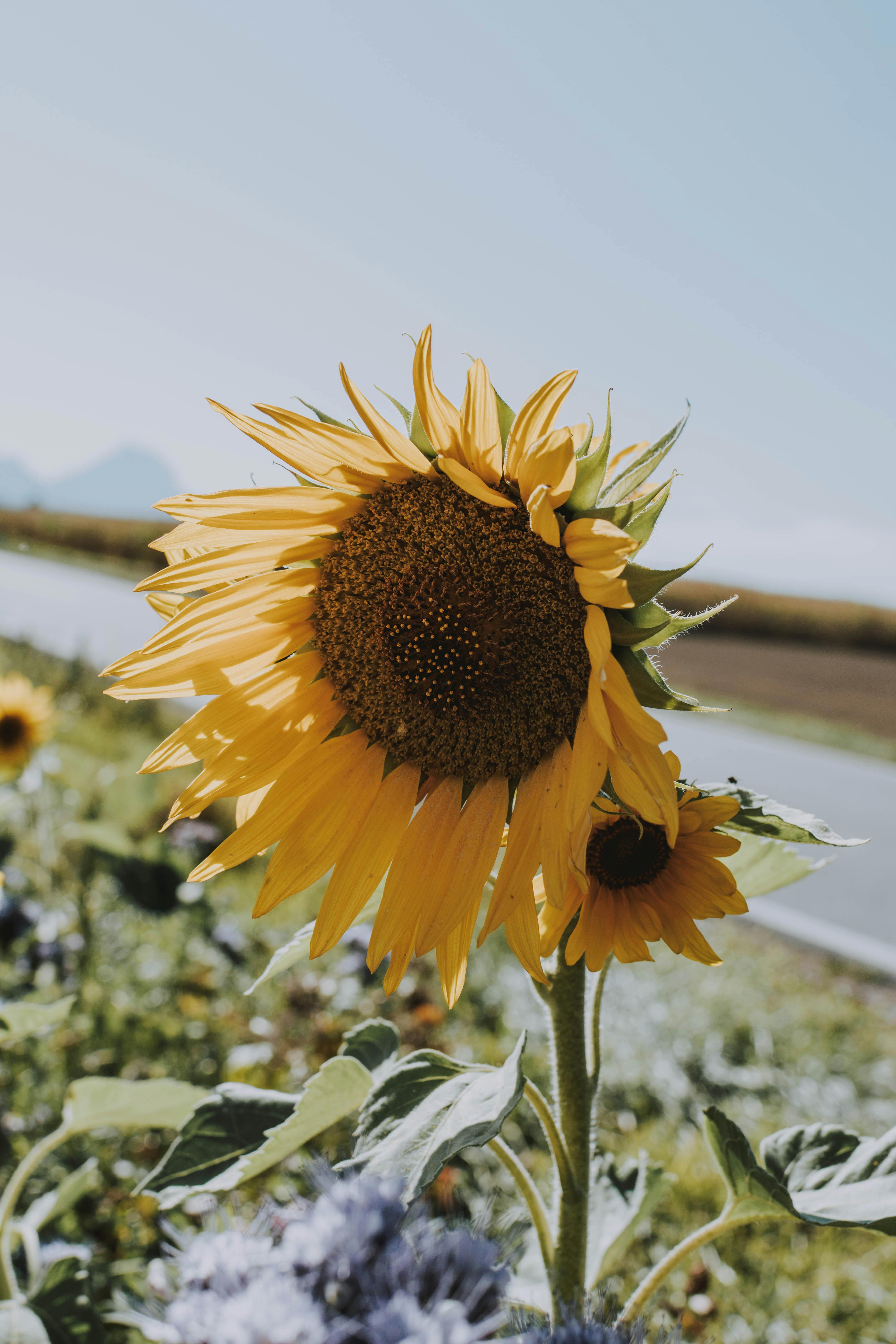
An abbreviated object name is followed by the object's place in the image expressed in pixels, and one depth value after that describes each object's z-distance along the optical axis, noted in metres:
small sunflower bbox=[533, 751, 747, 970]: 0.72
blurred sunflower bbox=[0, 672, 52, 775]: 2.37
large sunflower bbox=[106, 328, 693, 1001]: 0.74
